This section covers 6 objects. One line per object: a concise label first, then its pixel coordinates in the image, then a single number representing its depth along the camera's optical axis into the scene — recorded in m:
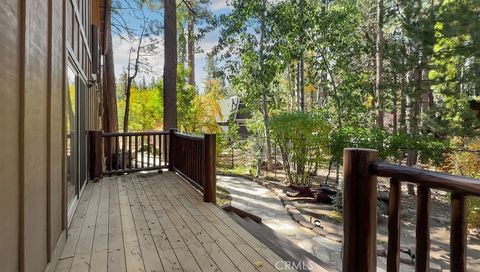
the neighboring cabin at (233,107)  22.24
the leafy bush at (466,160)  7.06
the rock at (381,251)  4.32
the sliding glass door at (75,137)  3.53
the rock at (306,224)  5.47
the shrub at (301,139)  8.92
